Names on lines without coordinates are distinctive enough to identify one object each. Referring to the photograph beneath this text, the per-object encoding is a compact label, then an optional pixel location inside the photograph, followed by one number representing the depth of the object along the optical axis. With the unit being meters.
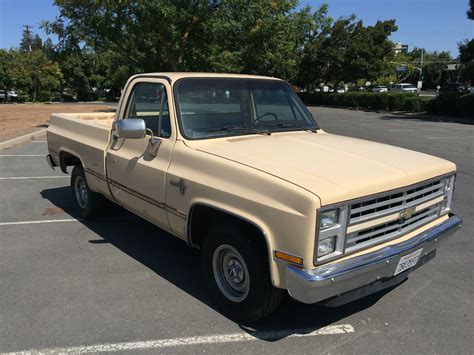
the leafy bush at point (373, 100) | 30.41
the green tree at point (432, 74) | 91.69
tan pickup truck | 2.96
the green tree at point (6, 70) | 49.66
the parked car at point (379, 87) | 66.25
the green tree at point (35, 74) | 49.09
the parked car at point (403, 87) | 62.88
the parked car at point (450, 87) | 51.60
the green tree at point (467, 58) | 23.53
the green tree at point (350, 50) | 42.28
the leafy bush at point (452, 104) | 25.41
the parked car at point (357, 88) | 62.57
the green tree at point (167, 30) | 16.98
